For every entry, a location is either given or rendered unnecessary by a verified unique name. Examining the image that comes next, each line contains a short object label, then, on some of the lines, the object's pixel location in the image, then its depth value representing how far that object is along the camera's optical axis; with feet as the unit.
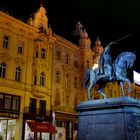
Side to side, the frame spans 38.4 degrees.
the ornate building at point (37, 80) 71.97
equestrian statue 36.22
